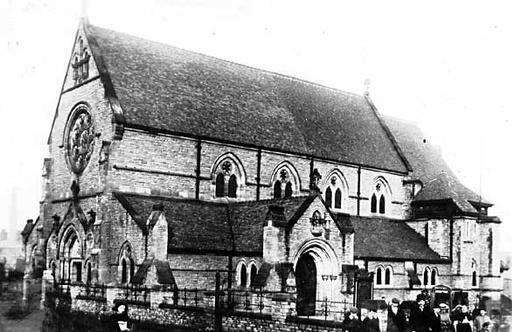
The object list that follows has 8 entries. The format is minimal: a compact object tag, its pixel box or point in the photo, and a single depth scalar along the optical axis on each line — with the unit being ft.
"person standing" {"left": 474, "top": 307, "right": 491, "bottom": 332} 66.95
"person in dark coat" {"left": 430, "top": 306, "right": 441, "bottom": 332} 57.75
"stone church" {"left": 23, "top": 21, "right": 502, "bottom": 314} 101.40
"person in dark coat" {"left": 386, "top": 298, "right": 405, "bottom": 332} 63.46
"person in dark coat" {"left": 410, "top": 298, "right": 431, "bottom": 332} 57.26
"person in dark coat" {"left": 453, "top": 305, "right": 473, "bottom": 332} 61.46
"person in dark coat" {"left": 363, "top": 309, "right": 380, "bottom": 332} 64.80
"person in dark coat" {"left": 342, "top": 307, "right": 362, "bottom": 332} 65.10
